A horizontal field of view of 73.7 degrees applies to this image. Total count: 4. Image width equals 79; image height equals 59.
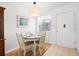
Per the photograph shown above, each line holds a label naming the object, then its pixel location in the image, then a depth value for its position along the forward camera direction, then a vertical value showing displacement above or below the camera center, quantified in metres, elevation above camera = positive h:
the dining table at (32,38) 1.23 -0.22
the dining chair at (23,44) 1.17 -0.36
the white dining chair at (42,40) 1.18 -0.25
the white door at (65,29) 1.19 -0.01
